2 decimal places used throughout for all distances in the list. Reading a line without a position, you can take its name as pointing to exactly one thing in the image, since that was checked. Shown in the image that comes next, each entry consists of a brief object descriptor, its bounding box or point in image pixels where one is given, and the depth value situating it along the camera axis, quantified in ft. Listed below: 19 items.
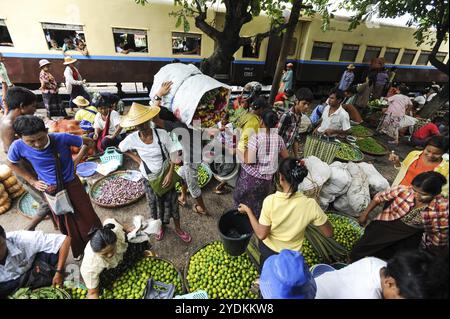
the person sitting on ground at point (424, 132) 16.26
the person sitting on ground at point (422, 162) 8.82
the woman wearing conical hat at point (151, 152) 9.59
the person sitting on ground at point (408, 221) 6.91
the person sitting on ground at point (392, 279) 3.83
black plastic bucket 9.84
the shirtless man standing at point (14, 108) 9.62
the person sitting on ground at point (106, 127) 16.07
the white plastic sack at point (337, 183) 13.32
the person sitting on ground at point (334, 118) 14.70
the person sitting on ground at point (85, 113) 19.33
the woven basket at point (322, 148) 16.06
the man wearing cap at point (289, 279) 4.86
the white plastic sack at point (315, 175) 12.72
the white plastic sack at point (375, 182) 14.34
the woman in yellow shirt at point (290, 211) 6.93
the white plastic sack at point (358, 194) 13.44
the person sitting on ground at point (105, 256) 7.50
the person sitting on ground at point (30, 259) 7.65
